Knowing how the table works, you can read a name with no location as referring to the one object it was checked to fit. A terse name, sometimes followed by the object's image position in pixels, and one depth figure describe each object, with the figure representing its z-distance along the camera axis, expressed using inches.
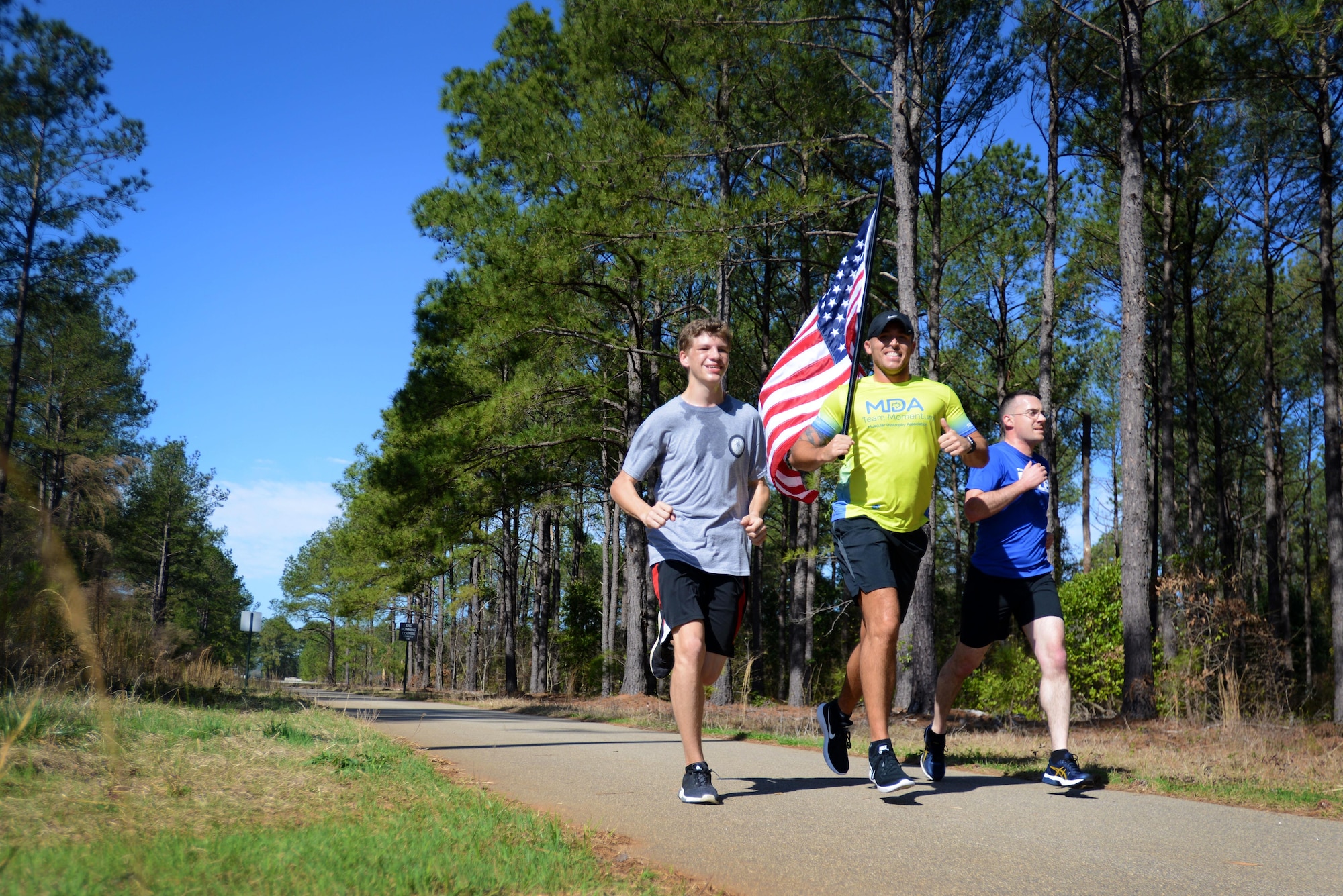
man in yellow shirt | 171.0
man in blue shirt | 183.3
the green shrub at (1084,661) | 667.4
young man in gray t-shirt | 165.2
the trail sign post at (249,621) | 1012.2
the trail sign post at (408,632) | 1343.5
